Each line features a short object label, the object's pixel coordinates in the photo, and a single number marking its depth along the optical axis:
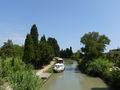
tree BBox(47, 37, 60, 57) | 54.79
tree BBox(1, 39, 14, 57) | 30.69
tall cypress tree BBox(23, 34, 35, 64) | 18.44
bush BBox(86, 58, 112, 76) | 18.39
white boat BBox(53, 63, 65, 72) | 22.58
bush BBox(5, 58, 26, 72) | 13.04
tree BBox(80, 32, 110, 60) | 22.43
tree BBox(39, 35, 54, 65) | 23.19
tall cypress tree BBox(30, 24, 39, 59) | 21.17
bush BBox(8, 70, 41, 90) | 6.12
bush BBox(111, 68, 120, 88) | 11.30
